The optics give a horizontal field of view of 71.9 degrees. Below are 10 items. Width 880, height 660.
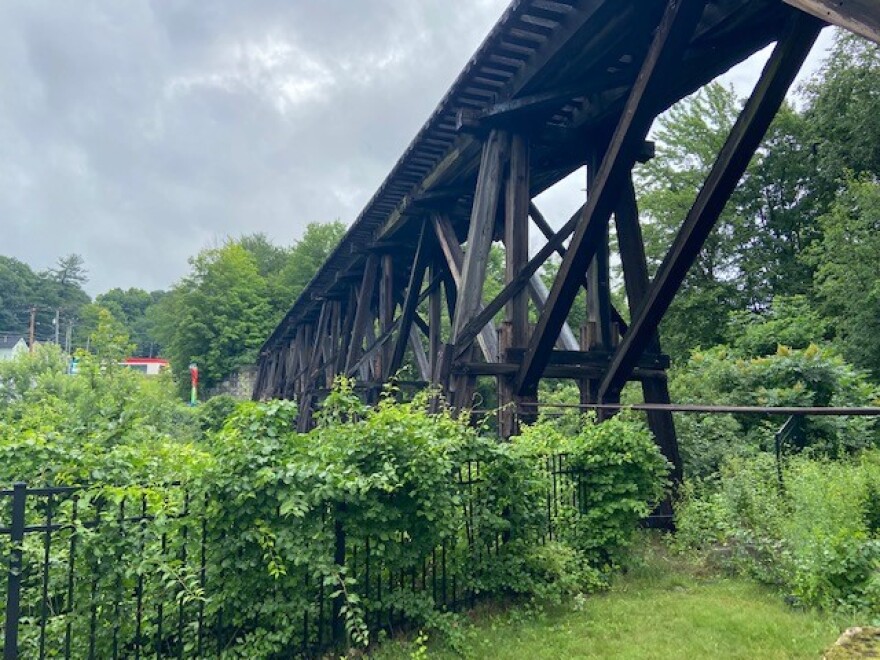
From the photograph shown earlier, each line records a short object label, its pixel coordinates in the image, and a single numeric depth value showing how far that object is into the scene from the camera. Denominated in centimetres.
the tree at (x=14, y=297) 8744
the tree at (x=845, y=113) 1784
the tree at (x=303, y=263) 4759
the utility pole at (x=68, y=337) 8031
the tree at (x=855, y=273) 1423
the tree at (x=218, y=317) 4291
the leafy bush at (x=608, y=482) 479
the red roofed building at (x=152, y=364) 7150
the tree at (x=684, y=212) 2211
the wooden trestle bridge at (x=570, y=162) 418
